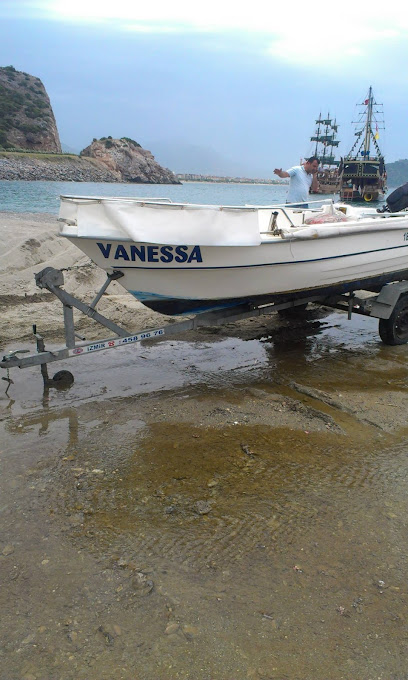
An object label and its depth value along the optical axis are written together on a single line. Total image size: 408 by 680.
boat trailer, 4.47
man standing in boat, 6.83
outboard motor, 7.25
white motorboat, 4.22
